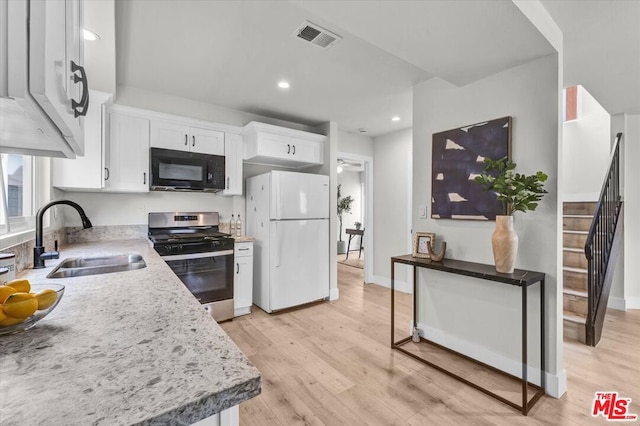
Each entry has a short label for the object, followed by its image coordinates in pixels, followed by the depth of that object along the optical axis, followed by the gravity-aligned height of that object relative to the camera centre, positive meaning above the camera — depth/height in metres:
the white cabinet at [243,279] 3.29 -0.75
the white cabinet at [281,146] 3.37 +0.79
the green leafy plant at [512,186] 1.86 +0.18
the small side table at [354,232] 6.76 -0.47
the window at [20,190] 1.52 +0.13
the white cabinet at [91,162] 2.41 +0.40
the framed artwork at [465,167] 2.17 +0.37
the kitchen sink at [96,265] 1.72 -0.34
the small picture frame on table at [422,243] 2.49 -0.26
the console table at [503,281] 1.78 -0.42
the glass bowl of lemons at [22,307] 0.71 -0.24
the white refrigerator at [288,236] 3.35 -0.29
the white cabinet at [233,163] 3.39 +0.56
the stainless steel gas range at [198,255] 2.80 -0.43
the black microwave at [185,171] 2.88 +0.42
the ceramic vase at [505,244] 1.92 -0.20
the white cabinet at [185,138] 2.96 +0.77
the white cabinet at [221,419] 0.55 -0.39
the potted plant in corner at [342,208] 7.79 +0.11
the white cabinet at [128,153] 2.75 +0.55
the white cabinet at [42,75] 0.48 +0.26
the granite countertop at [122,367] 0.46 -0.31
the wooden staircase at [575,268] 2.68 -0.56
